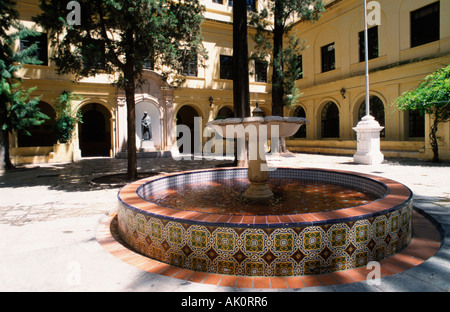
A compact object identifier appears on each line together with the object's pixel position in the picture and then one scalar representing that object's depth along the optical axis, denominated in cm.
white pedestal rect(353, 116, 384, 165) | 1175
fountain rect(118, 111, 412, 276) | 256
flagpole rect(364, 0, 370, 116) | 1194
